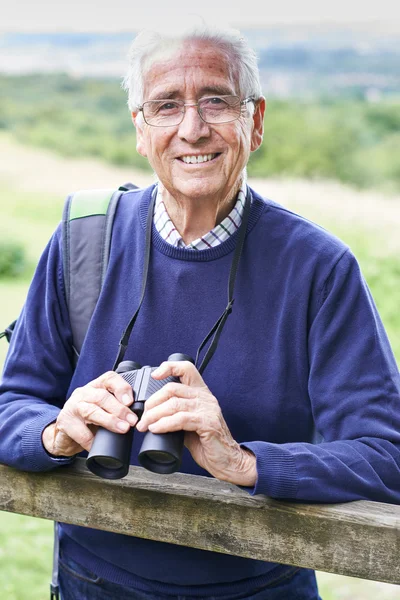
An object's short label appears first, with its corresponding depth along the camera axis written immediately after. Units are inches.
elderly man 58.1
